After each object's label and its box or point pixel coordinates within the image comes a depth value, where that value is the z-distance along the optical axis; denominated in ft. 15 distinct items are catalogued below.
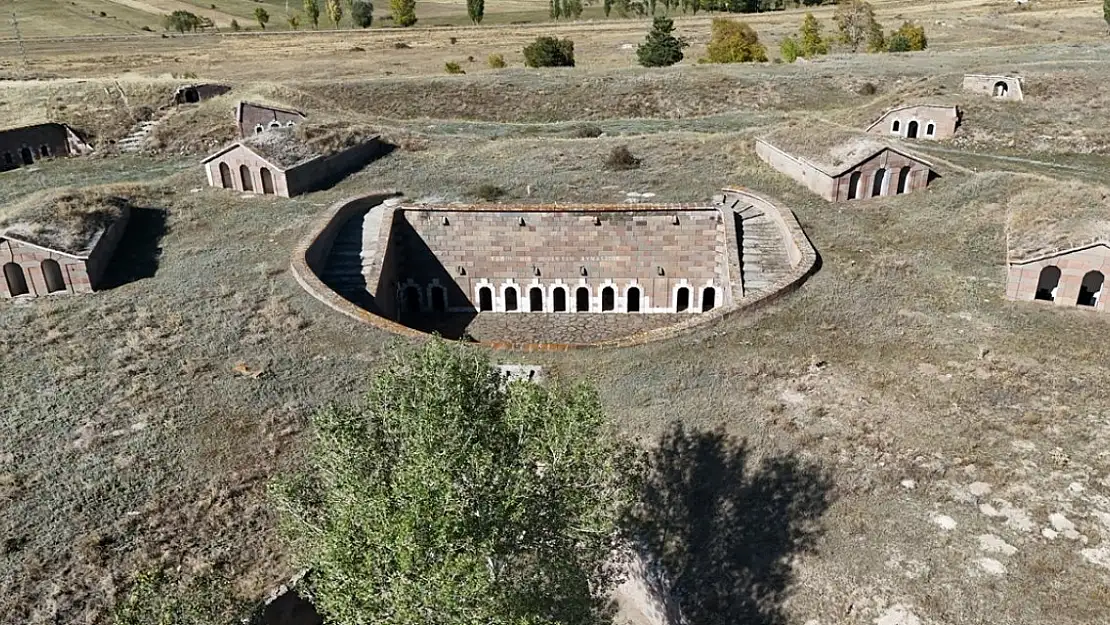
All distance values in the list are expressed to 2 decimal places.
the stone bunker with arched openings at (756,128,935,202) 119.96
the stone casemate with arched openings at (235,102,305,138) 181.06
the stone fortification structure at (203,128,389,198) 129.90
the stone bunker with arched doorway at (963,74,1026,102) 163.94
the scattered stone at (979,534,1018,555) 54.19
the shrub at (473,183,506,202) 133.18
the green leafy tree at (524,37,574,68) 254.88
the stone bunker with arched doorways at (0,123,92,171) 175.63
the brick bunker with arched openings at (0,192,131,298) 95.45
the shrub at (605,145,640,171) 145.89
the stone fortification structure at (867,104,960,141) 155.33
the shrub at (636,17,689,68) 248.32
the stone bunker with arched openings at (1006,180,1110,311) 83.97
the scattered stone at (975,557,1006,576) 52.60
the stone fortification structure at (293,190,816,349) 119.65
